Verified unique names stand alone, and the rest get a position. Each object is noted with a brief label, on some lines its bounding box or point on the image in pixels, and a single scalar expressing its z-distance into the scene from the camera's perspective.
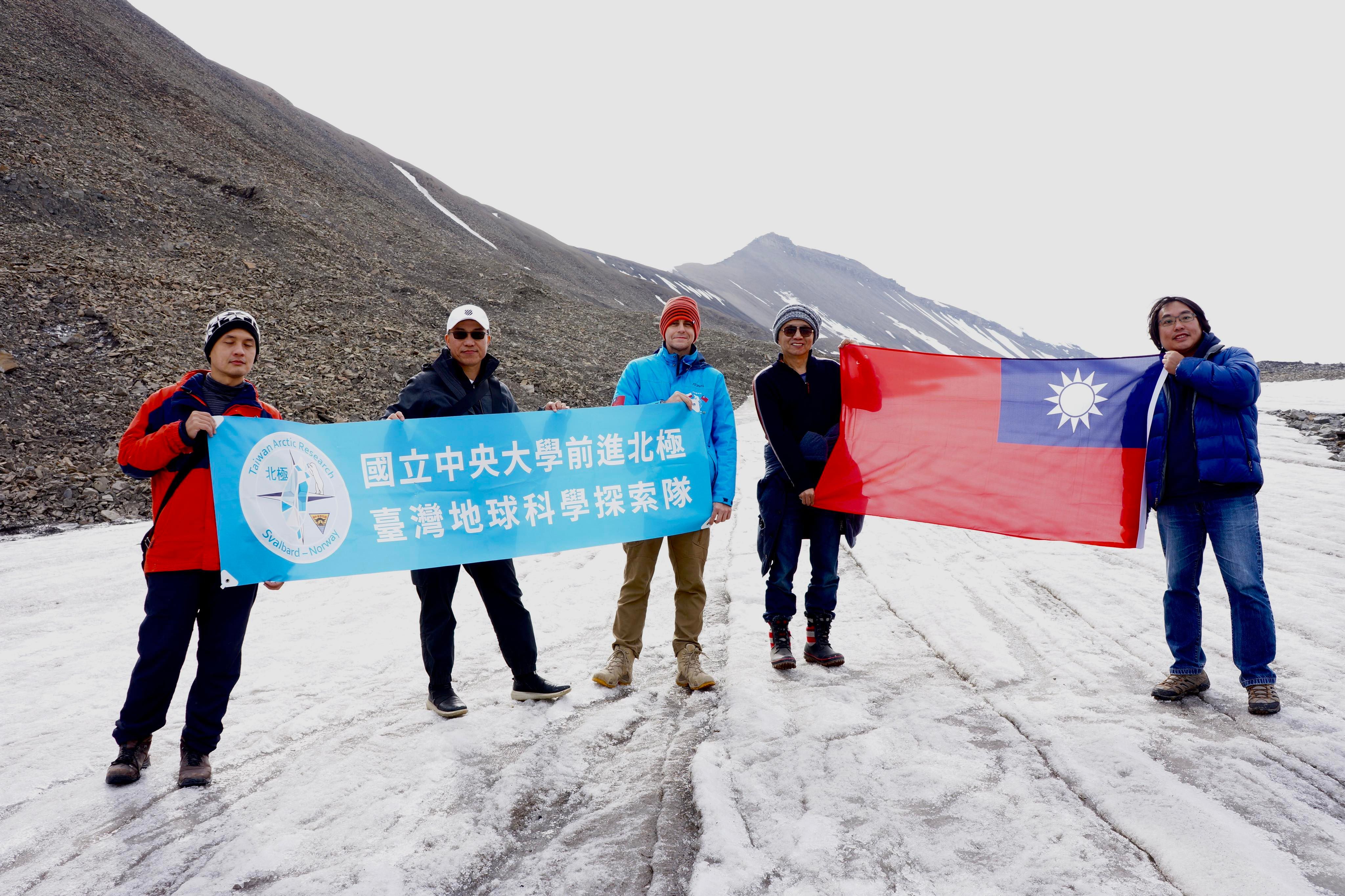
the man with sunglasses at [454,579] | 4.03
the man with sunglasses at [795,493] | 4.70
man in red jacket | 3.26
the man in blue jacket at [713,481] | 4.46
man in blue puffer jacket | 3.75
